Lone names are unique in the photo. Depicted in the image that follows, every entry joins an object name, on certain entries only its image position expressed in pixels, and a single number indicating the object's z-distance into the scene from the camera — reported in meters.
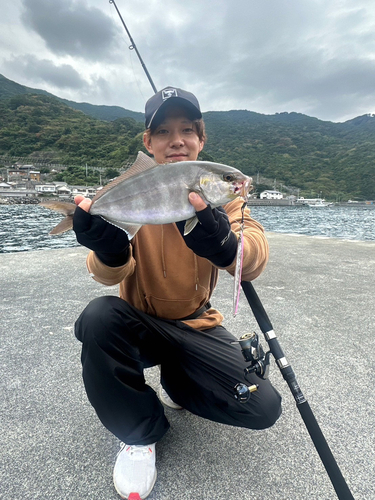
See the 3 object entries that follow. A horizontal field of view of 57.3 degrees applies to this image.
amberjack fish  0.63
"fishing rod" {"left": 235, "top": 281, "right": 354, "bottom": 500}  0.59
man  0.68
